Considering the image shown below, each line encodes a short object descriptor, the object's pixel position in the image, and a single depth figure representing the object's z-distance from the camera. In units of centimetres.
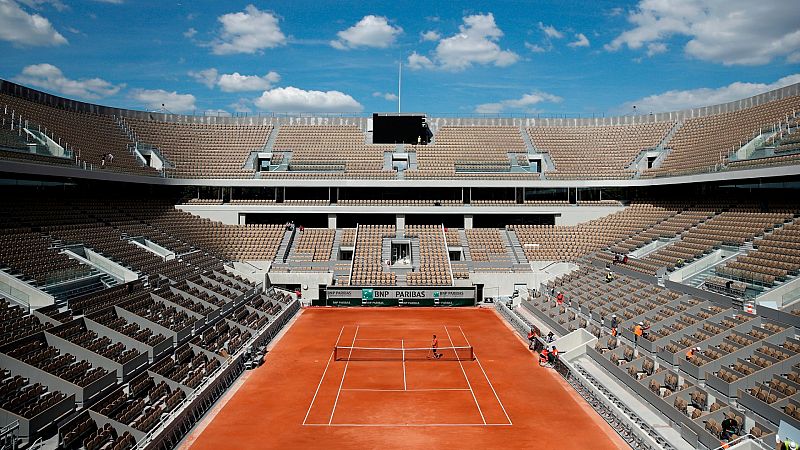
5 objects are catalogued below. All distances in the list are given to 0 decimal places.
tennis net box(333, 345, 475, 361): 2873
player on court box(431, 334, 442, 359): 2837
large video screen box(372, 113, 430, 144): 6059
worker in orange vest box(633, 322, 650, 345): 2639
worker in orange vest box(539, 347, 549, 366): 2770
